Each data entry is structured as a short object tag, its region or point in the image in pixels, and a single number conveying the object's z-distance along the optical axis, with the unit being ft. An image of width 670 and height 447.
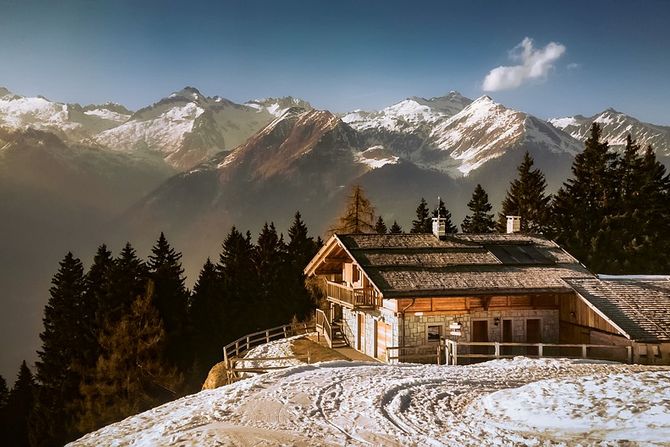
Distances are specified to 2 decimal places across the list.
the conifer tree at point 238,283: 163.53
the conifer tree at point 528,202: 160.97
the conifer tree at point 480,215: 173.88
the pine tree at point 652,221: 148.25
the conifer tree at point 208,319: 155.91
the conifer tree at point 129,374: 117.60
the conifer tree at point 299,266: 170.71
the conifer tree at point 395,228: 195.87
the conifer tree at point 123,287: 131.13
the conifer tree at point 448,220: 179.22
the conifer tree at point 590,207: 152.05
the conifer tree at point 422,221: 184.70
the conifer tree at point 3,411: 155.03
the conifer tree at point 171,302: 145.48
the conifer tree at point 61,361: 126.00
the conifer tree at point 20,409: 148.46
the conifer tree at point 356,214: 134.61
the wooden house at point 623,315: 74.33
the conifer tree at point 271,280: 167.94
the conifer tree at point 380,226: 184.65
